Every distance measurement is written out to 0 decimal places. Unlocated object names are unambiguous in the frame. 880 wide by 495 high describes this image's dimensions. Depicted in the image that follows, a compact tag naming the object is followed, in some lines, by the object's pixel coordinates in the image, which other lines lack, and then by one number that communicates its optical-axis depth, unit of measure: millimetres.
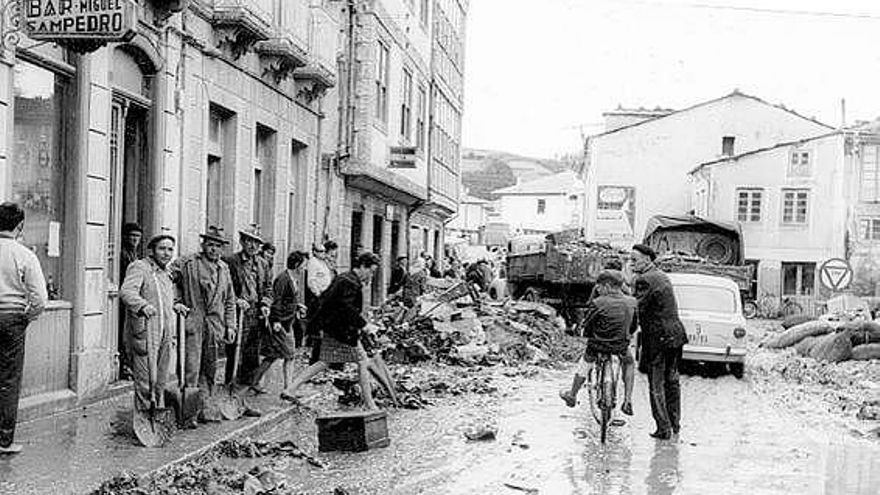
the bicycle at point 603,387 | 11336
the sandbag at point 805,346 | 24189
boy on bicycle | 11734
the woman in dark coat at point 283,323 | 12602
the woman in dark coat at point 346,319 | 11711
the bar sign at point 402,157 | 28141
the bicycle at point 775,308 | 45531
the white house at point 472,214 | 106125
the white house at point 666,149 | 54781
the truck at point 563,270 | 27547
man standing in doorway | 12758
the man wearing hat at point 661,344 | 11641
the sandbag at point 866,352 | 21422
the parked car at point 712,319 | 18594
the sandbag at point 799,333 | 25953
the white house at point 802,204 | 48500
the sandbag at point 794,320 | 36969
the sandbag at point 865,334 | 22484
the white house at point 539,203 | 101312
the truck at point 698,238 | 33688
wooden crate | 10188
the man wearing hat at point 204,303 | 10531
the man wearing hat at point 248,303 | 12133
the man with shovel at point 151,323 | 9461
